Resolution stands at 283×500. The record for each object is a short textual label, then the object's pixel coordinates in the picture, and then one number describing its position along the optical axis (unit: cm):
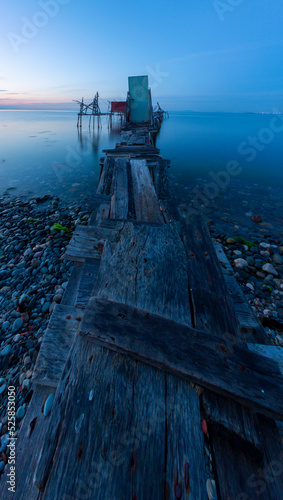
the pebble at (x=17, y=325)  359
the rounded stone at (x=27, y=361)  308
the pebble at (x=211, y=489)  109
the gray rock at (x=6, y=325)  366
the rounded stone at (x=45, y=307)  393
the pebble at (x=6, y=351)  321
